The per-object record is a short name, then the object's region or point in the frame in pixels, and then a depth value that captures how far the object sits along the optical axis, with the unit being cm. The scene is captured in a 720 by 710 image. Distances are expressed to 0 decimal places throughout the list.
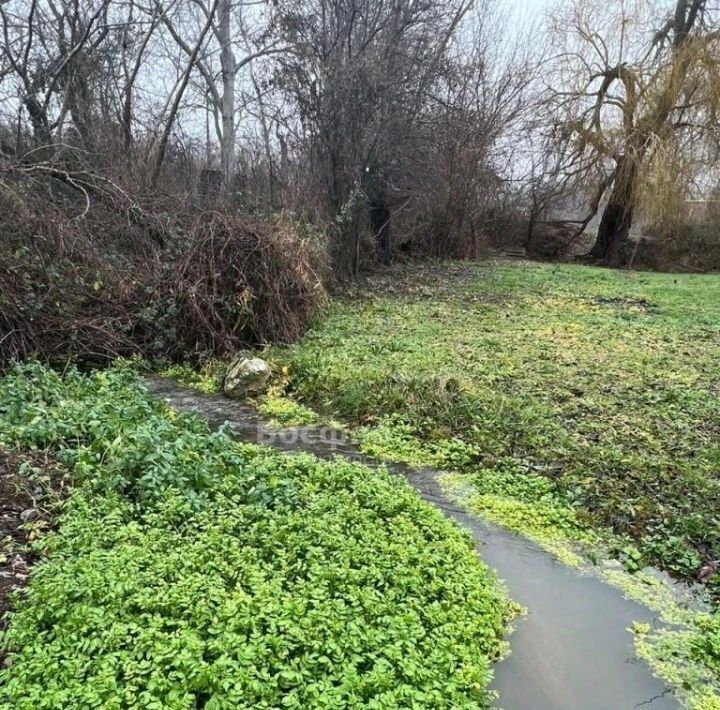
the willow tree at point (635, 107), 1459
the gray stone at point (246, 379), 630
